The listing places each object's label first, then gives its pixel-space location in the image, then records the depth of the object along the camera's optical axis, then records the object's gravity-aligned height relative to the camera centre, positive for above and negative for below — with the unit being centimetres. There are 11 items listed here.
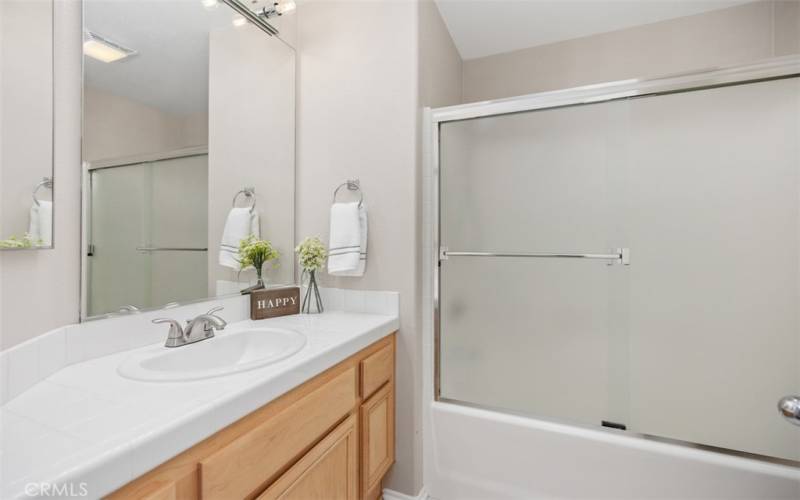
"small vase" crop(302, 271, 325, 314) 169 -23
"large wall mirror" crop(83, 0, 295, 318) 109 +37
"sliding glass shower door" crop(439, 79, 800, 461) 155 -4
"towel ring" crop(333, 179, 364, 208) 172 +30
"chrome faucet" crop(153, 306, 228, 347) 117 -26
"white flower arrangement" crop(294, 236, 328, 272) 165 -2
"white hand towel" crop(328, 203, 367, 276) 164 +4
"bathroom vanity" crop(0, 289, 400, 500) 61 -33
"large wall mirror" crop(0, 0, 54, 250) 86 +30
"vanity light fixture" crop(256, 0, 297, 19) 159 +104
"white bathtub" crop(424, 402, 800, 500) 135 -86
